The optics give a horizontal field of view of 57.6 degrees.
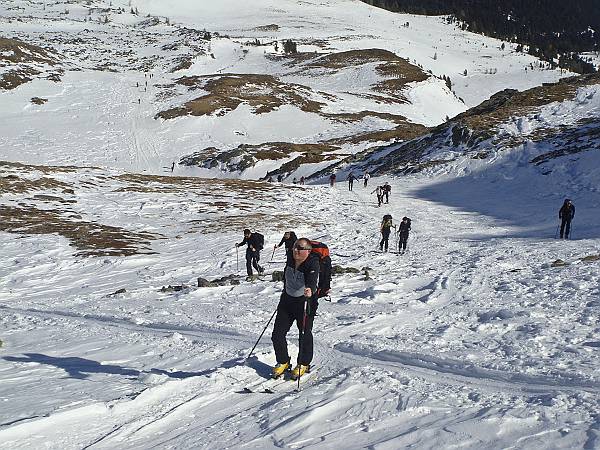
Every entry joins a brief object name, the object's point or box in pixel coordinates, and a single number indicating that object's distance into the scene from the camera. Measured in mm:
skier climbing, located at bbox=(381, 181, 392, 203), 33000
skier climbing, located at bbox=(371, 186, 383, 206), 33219
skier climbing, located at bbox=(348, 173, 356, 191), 40250
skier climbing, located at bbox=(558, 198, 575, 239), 20812
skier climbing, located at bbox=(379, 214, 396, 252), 19703
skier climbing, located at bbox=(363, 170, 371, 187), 41969
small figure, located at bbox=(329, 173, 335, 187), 43241
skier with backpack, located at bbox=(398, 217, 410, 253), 19688
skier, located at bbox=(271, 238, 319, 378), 6770
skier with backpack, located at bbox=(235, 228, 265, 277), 15938
